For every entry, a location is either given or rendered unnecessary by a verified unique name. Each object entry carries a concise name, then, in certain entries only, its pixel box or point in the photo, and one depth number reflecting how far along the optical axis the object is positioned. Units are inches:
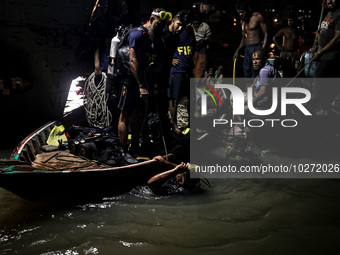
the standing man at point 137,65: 203.6
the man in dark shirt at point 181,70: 283.3
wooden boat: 157.3
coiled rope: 259.4
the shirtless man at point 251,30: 338.3
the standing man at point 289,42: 401.7
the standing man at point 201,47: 373.1
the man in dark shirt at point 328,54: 269.0
